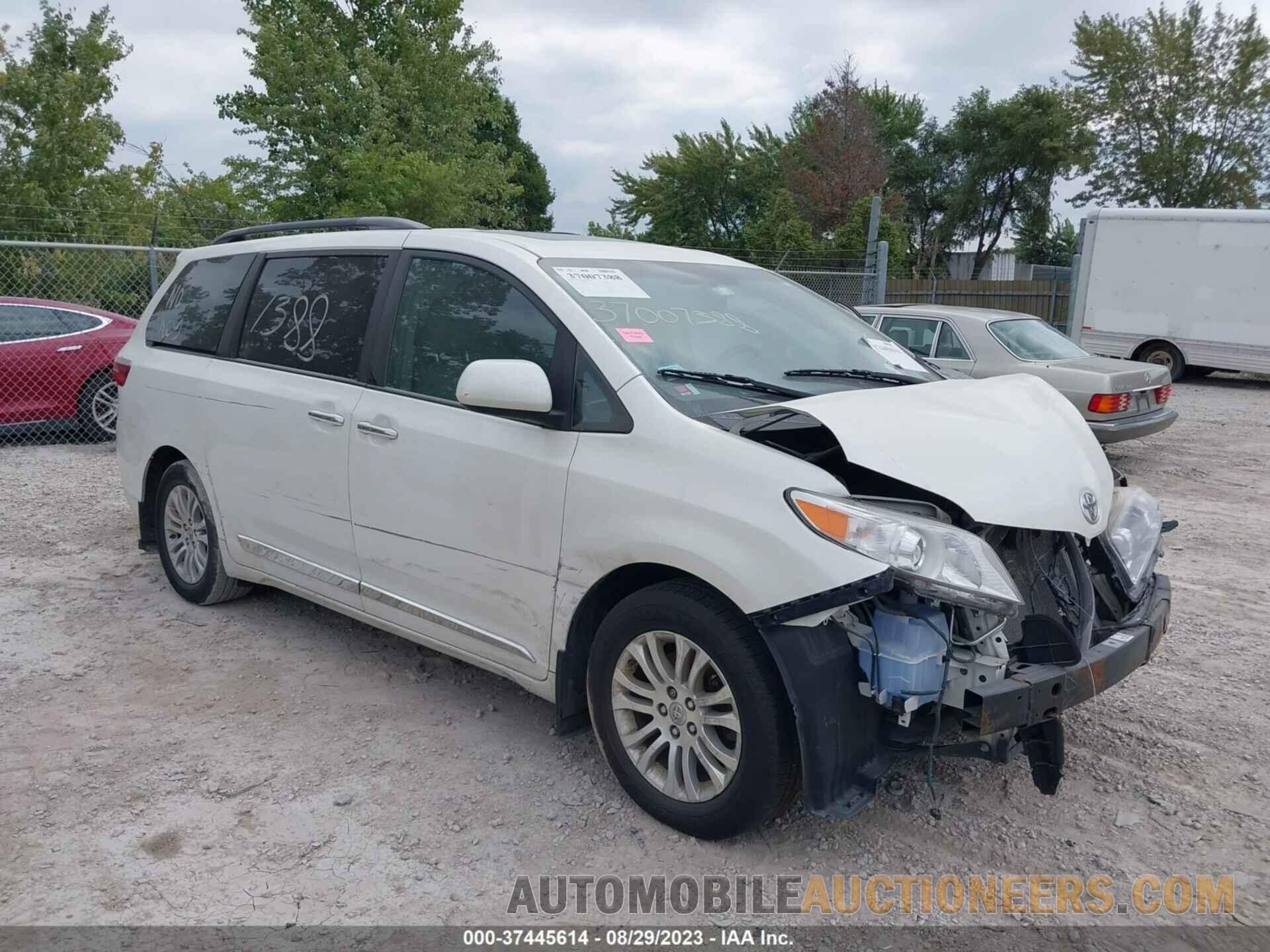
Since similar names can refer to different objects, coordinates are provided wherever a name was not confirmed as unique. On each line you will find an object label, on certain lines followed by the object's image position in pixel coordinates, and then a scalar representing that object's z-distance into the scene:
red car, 9.66
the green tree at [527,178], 51.09
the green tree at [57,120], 20.64
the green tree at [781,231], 26.12
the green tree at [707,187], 49.12
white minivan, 2.91
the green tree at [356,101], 21.64
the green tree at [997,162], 40.88
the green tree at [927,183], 45.09
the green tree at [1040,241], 43.28
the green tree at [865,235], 23.23
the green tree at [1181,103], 30.22
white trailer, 16.83
